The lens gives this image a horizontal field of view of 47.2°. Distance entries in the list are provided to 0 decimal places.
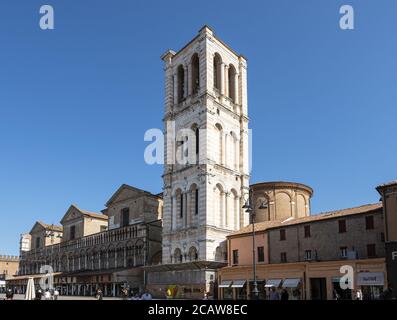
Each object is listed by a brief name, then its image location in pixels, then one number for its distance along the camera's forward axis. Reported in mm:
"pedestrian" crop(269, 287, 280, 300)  28234
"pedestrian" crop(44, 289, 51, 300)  34528
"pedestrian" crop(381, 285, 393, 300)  22506
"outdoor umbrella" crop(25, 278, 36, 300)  30231
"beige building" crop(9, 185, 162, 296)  61875
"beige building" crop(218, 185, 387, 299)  37875
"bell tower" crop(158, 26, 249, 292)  53719
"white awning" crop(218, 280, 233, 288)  47966
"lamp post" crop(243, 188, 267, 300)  31244
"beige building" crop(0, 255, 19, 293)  114062
